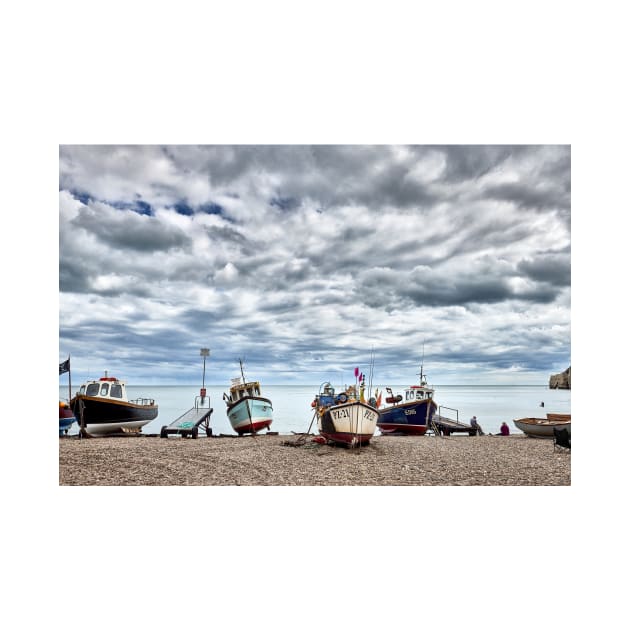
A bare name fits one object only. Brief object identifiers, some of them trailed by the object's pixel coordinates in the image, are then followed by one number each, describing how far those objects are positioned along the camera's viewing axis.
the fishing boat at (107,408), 16.25
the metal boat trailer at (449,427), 19.92
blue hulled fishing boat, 19.86
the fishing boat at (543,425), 15.77
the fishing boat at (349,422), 12.09
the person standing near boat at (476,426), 19.73
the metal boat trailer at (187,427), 16.03
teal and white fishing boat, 18.09
